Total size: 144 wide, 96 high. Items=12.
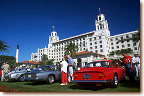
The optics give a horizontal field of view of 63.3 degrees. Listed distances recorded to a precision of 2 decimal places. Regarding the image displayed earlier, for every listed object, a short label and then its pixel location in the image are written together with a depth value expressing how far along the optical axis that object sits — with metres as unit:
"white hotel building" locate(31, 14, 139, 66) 61.79
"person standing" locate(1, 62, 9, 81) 10.83
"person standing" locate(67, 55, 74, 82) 7.54
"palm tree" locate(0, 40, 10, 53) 10.37
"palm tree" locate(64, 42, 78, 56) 51.00
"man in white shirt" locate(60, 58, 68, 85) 6.83
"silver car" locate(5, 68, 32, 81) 10.11
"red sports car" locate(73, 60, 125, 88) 4.83
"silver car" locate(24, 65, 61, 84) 7.21
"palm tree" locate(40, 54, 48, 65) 79.38
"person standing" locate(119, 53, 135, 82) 6.75
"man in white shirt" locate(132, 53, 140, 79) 8.26
